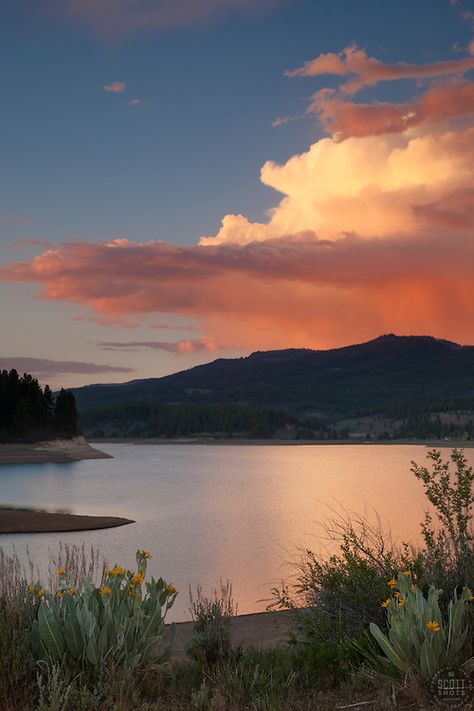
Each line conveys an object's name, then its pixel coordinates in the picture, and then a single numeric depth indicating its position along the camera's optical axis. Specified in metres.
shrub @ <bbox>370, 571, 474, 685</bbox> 8.36
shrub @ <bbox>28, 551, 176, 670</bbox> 8.94
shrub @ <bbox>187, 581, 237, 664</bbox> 11.51
